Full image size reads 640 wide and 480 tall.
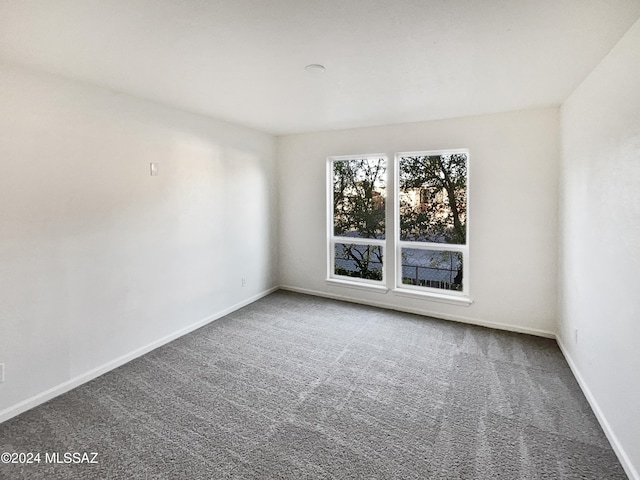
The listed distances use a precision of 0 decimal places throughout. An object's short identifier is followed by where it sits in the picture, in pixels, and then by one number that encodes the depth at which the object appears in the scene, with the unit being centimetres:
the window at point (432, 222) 388
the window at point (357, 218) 439
